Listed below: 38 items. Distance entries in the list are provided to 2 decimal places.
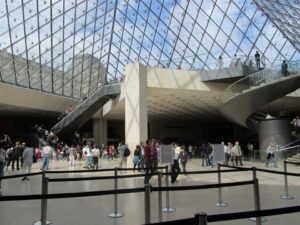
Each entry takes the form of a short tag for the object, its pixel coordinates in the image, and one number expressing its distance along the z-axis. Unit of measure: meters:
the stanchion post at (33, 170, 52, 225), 4.18
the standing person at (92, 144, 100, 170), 13.42
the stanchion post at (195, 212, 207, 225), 2.11
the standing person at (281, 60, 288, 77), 15.52
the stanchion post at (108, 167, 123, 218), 4.83
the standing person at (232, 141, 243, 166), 14.32
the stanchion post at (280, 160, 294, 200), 6.23
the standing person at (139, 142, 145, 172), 11.04
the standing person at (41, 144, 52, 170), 11.16
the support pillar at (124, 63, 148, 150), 16.77
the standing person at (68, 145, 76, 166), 15.82
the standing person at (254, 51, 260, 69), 19.43
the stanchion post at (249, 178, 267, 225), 4.16
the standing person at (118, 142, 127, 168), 12.93
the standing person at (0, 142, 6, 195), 7.31
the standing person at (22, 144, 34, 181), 10.12
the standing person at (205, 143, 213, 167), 14.62
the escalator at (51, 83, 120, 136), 23.38
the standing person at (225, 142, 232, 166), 14.75
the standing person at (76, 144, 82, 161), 20.66
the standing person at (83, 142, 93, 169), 13.70
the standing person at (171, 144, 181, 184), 8.37
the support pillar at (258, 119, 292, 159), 17.22
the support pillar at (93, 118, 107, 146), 30.32
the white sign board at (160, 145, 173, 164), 8.46
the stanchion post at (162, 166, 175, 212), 5.18
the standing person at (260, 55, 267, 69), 19.98
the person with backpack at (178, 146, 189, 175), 10.98
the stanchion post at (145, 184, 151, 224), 3.40
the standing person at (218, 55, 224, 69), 19.10
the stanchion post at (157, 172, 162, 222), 4.29
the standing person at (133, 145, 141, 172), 11.49
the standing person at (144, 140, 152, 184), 8.71
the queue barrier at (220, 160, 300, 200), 6.23
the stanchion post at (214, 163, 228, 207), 5.59
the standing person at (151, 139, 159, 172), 8.87
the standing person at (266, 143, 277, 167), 13.50
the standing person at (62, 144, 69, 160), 21.16
